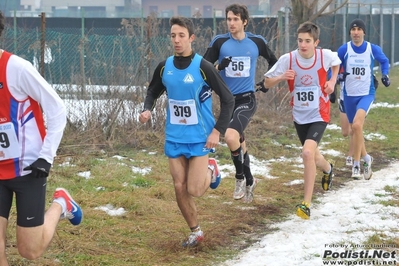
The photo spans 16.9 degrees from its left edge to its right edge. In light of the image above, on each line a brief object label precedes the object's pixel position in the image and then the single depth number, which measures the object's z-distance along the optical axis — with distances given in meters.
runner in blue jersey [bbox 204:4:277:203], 15.24
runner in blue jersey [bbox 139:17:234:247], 11.64
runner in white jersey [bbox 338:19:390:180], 19.12
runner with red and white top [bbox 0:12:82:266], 8.45
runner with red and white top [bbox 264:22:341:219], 14.20
